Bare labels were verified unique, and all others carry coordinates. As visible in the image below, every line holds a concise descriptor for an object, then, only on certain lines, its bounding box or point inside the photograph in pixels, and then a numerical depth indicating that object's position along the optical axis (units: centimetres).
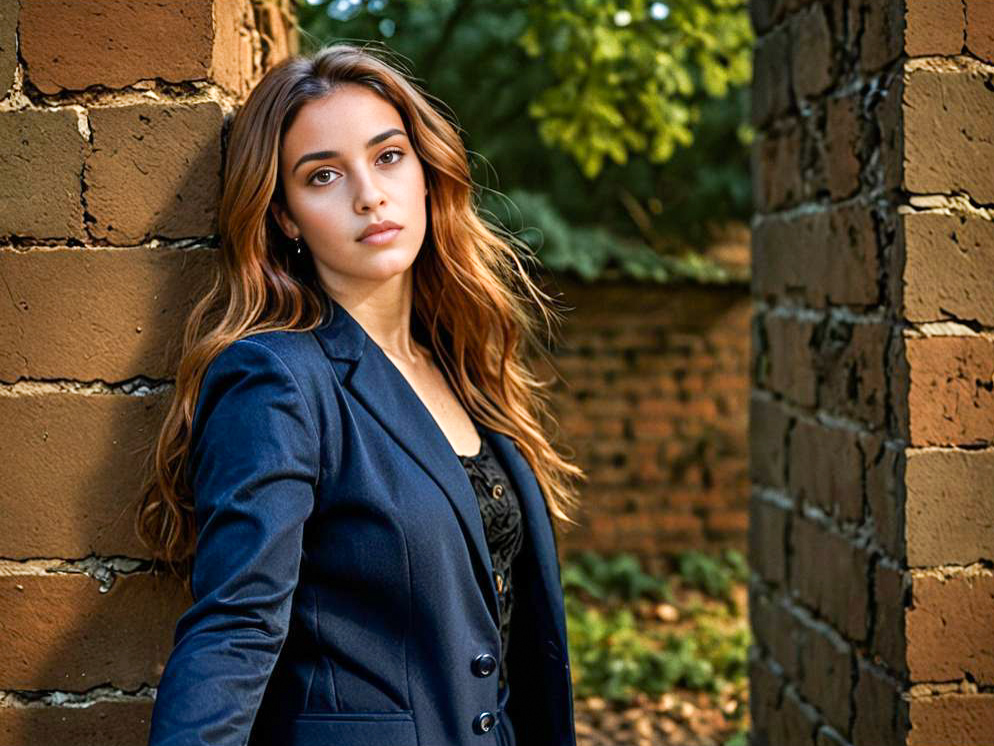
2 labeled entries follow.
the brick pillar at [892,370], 220
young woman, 150
